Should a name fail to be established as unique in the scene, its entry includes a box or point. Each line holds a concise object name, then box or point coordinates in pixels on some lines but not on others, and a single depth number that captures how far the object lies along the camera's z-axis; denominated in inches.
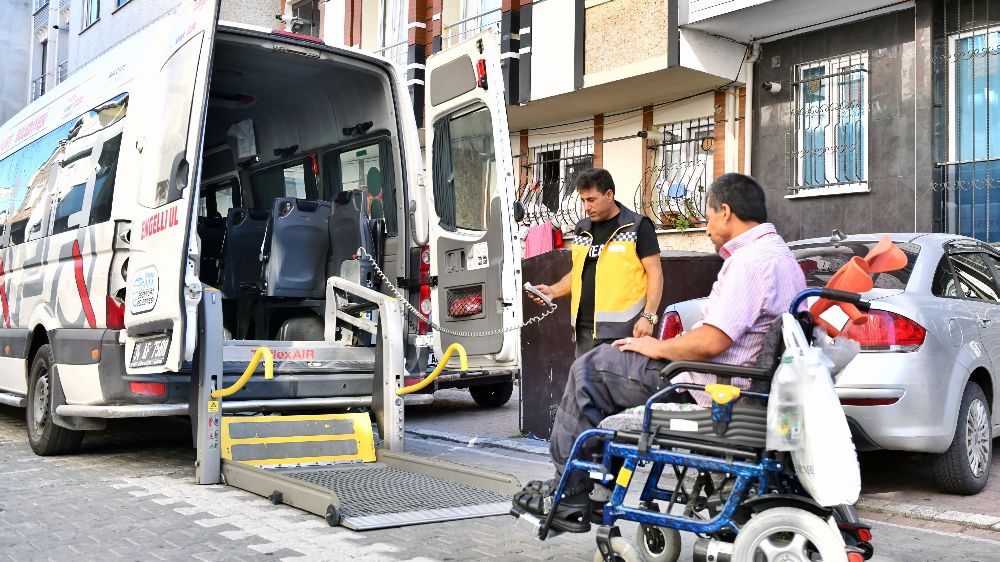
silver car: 217.8
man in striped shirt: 143.6
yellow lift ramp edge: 205.0
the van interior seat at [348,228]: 302.5
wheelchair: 132.0
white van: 244.7
